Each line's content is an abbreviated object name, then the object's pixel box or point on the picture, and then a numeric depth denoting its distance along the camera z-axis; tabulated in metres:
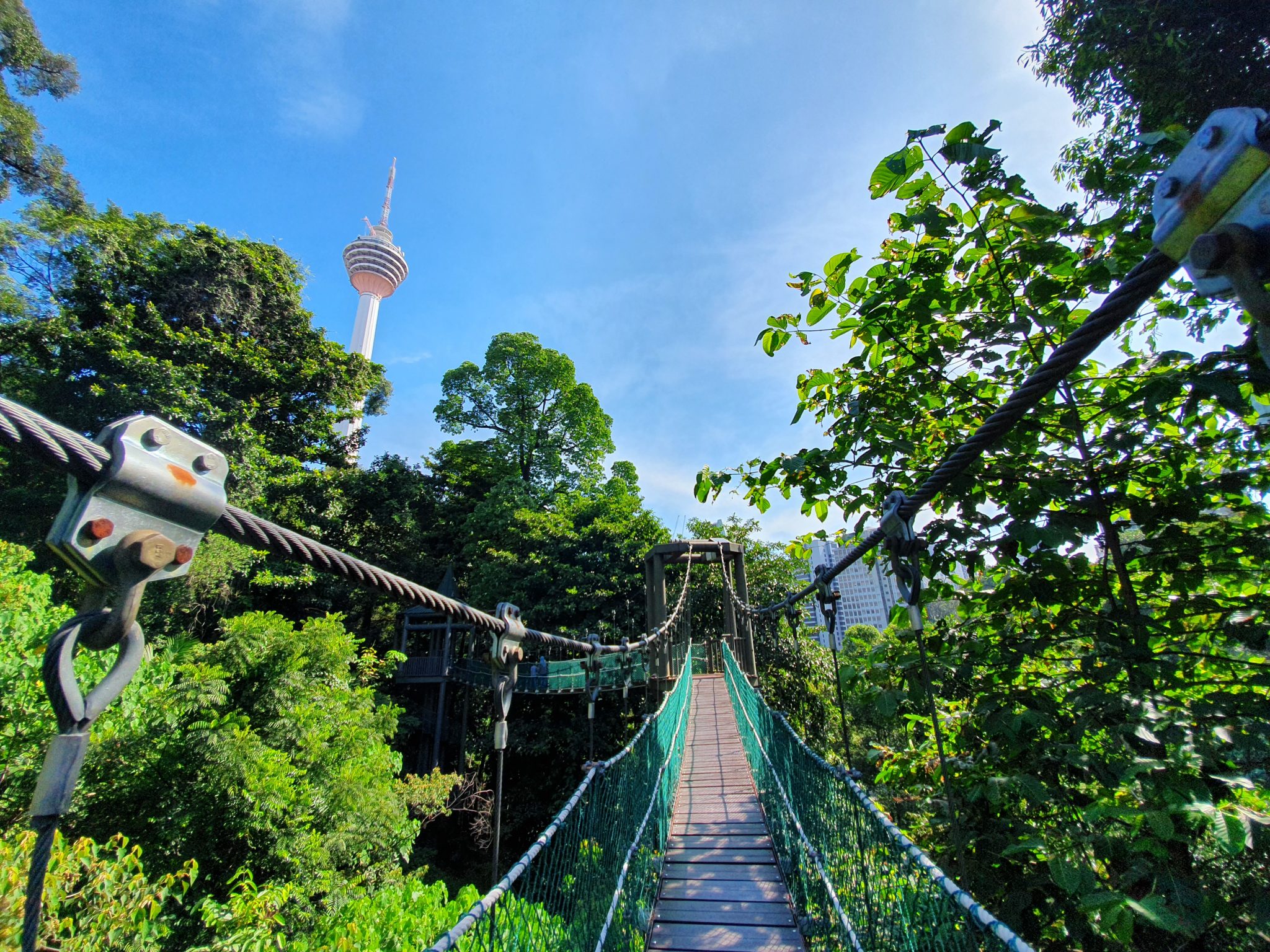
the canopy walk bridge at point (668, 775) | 0.49
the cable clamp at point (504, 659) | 1.39
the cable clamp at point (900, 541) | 1.50
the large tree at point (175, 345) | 10.73
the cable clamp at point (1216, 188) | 0.53
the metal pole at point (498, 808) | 1.28
